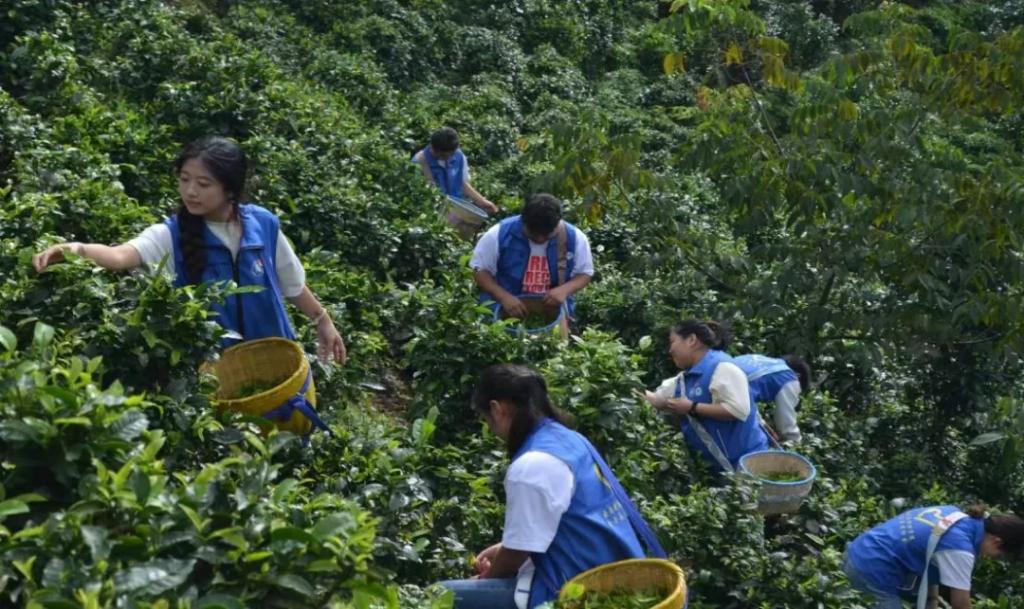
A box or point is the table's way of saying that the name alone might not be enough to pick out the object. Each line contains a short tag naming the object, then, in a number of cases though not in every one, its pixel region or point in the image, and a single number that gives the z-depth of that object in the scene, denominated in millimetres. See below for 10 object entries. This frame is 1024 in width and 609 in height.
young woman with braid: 5113
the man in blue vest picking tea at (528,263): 7770
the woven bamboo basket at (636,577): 4438
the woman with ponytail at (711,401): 6816
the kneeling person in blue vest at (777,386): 7586
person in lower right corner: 6219
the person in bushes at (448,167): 11047
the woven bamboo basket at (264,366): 5219
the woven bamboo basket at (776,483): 6469
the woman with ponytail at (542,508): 4500
